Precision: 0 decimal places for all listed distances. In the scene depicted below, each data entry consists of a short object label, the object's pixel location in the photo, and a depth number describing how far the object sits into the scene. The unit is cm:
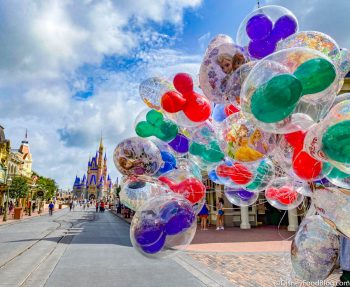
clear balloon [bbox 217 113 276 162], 278
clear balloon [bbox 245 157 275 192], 339
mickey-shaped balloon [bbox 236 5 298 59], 301
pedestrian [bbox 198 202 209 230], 1579
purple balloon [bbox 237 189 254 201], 391
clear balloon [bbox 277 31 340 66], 265
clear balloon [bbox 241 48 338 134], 215
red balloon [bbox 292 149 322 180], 254
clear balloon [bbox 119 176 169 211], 343
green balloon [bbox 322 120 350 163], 208
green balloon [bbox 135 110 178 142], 362
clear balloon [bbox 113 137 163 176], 336
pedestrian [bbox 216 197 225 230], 1488
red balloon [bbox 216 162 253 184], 333
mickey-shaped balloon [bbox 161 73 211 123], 324
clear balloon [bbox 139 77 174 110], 350
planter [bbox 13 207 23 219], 2752
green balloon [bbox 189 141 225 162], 341
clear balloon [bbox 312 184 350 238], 232
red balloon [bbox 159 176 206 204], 343
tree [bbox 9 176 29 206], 3372
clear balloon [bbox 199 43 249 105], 297
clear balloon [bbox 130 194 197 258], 289
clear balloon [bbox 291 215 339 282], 276
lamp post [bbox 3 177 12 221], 2409
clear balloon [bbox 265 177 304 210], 364
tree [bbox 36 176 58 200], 5642
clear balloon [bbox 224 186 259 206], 392
